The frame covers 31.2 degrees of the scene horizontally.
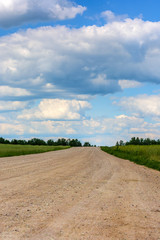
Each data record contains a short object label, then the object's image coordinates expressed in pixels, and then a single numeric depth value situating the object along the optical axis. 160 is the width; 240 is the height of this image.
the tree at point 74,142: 191.79
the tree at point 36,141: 161.39
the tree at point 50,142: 179.80
